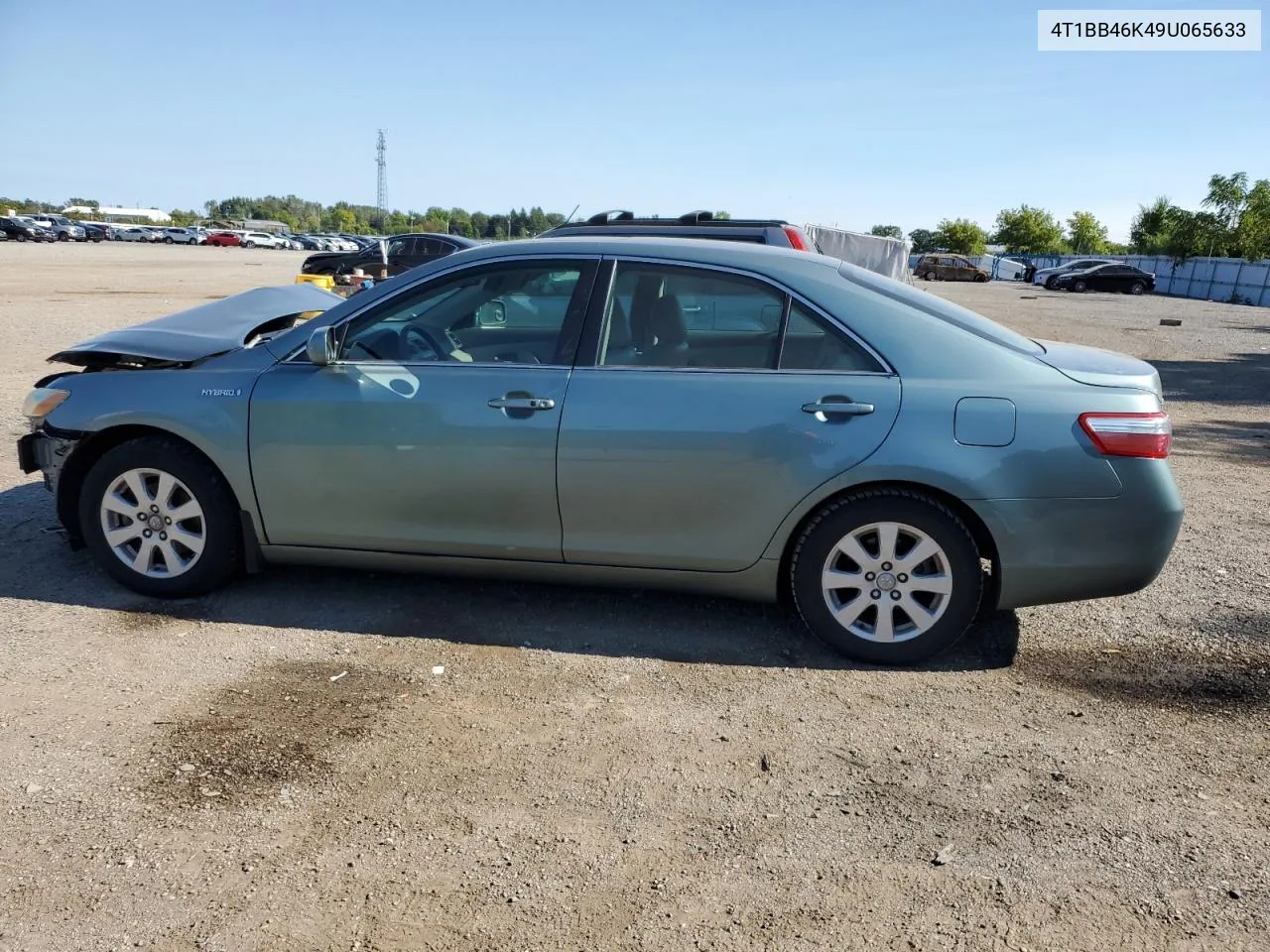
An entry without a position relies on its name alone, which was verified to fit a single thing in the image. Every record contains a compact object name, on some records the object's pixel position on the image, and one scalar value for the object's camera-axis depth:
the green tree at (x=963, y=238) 96.75
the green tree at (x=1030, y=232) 98.69
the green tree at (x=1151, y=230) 65.44
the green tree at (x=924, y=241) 103.38
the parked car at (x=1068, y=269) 47.44
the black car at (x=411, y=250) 21.66
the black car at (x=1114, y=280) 46.03
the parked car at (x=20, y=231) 64.94
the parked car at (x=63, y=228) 69.94
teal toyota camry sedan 3.89
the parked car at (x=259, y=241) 80.50
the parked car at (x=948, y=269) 52.84
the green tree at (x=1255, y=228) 53.78
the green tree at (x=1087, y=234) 97.69
